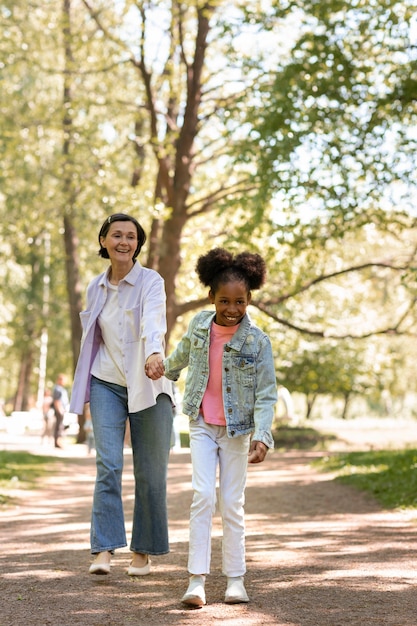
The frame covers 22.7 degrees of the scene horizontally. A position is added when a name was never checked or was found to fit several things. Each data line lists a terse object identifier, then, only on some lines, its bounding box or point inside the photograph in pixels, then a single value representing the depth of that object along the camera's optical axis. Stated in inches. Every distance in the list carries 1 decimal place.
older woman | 235.8
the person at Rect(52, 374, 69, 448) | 906.1
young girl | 216.8
